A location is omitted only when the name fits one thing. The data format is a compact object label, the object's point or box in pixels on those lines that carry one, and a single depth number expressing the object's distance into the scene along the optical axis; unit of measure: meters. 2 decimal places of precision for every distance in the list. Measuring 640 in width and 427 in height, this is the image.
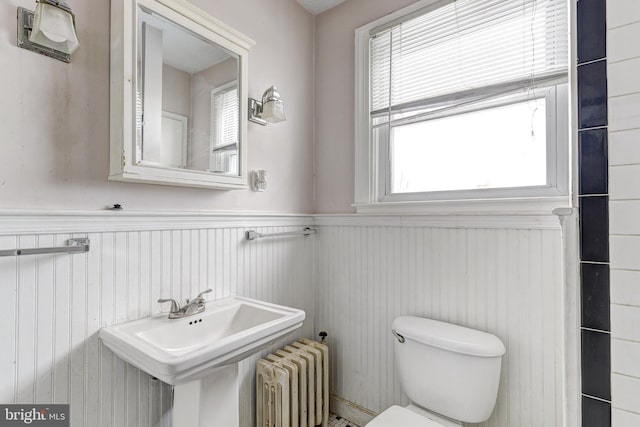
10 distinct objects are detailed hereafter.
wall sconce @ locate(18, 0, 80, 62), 0.84
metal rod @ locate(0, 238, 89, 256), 0.79
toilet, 1.14
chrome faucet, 1.14
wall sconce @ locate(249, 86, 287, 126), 1.49
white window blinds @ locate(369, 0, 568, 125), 1.24
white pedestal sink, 0.83
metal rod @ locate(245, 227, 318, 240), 1.51
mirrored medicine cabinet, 1.01
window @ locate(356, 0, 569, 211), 1.23
